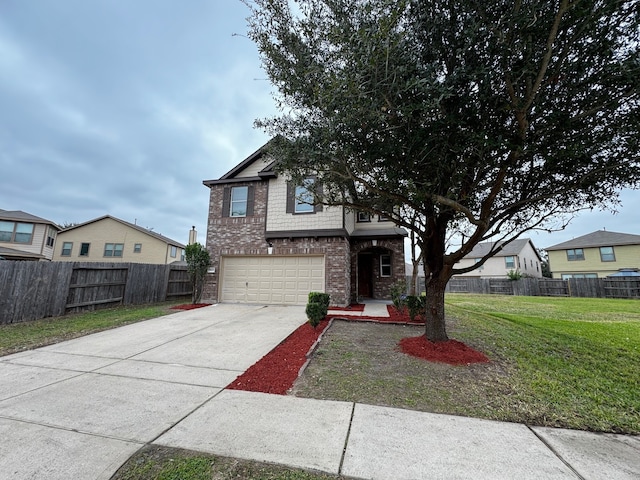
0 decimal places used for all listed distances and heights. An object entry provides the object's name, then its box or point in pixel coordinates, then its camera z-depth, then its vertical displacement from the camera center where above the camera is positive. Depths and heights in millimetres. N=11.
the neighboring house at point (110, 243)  22609 +2962
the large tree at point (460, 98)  3666 +2852
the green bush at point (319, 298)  6948 -461
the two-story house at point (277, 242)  11117 +1679
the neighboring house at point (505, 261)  29477 +2519
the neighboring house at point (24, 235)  18953 +3068
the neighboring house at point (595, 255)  23938 +2781
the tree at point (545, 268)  39344 +2336
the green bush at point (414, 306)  7934 -699
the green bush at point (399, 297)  9031 -505
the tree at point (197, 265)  11491 +605
